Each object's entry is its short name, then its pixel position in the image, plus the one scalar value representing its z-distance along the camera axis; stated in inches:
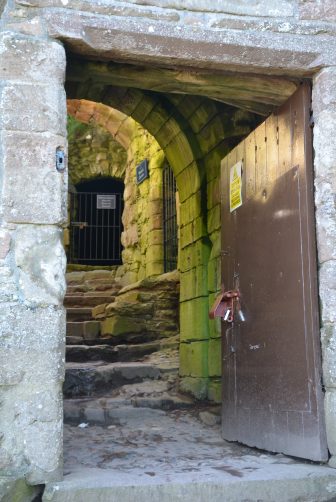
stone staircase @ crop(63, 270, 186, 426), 199.8
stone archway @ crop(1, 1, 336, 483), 106.0
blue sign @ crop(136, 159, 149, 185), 368.8
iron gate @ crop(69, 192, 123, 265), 512.4
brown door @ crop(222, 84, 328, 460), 124.2
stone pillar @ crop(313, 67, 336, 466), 119.2
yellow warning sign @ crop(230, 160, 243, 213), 156.0
